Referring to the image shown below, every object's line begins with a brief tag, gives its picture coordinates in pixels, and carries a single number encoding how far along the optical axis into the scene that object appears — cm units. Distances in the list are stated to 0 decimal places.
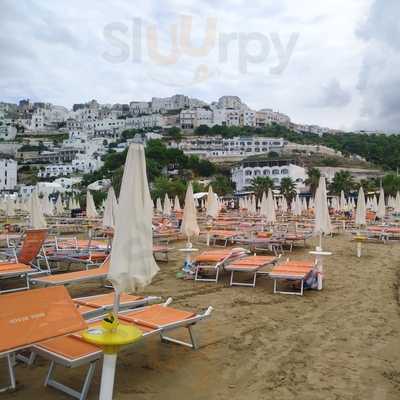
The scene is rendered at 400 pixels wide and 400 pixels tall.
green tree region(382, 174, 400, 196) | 5103
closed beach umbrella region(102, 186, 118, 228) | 1119
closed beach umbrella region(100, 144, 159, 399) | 330
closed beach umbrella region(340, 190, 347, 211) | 2793
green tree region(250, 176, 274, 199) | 5019
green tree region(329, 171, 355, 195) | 5326
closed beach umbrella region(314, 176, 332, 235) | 909
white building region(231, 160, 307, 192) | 7188
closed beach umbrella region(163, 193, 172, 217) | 2342
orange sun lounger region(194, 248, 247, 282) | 866
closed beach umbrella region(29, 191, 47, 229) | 1134
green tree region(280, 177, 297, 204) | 5169
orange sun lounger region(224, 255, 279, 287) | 808
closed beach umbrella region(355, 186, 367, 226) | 1498
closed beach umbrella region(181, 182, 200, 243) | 988
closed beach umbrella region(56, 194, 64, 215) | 2843
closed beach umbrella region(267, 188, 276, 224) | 1496
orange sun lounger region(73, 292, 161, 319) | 470
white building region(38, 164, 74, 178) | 10088
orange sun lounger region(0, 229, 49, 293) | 762
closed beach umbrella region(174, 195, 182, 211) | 2656
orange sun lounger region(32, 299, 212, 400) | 346
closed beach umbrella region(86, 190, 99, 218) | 2010
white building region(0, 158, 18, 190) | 9121
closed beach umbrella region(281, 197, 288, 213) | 2934
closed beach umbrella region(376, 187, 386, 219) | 2136
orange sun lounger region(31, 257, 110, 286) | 611
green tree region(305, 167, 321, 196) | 5636
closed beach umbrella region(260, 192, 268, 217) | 1691
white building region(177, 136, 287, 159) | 10162
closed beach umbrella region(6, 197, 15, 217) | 2425
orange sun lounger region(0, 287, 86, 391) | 342
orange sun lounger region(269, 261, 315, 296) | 737
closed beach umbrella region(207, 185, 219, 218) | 1762
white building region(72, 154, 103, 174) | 10338
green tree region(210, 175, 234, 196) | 5784
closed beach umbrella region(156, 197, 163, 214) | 2779
